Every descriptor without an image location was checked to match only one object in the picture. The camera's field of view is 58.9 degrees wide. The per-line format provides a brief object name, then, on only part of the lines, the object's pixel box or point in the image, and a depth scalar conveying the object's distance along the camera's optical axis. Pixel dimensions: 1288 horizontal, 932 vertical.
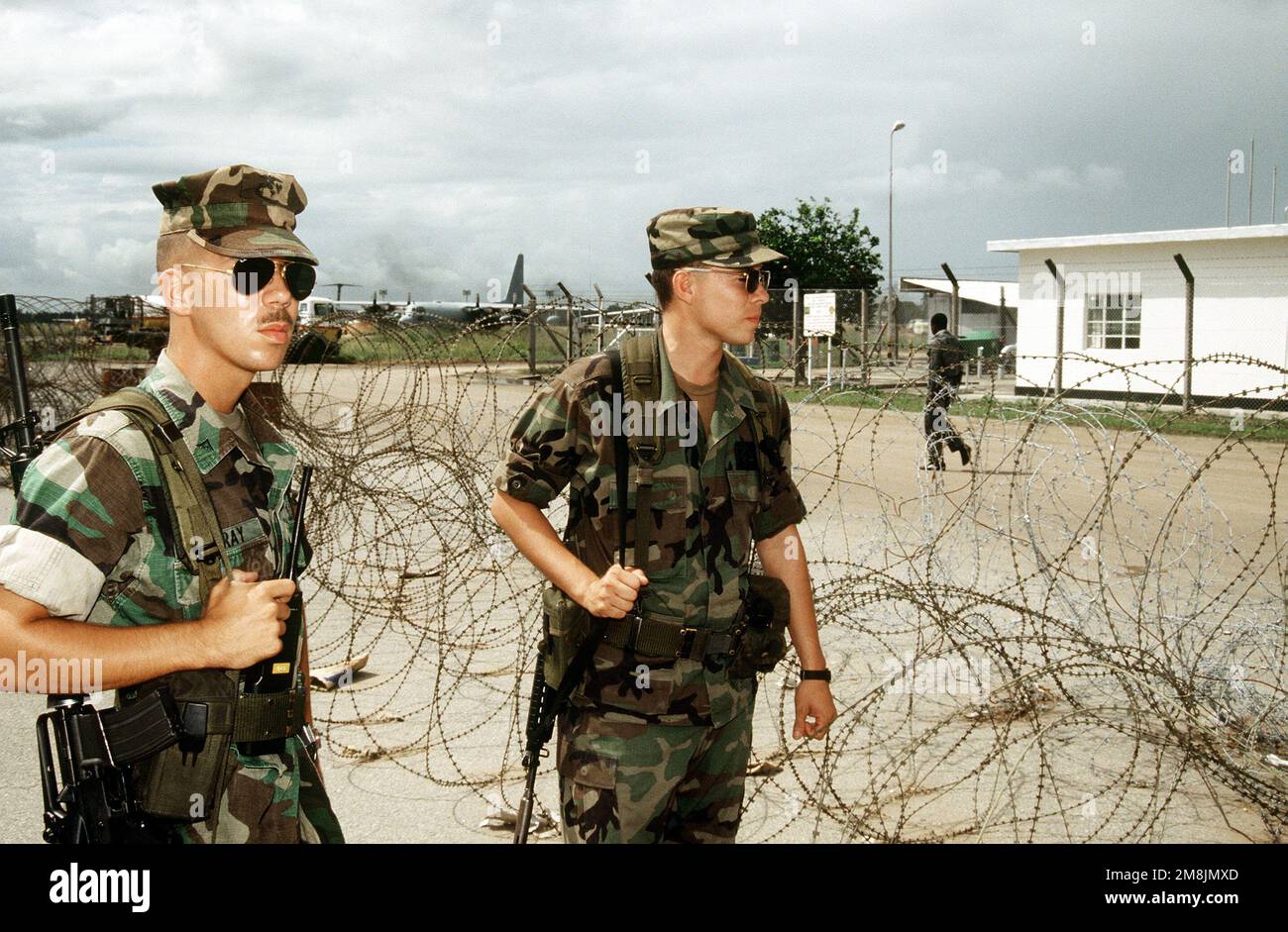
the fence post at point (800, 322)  21.86
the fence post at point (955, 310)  19.11
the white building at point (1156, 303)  18.14
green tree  32.72
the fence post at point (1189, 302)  16.57
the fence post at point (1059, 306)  19.20
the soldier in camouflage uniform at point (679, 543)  2.51
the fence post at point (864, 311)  20.04
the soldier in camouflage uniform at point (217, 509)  1.77
